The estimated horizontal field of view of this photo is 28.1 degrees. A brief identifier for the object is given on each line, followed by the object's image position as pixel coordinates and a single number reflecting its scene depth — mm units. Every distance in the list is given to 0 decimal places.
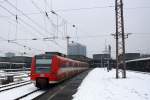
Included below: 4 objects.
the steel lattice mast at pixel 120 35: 31391
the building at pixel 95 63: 140650
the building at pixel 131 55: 144262
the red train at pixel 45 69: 21625
